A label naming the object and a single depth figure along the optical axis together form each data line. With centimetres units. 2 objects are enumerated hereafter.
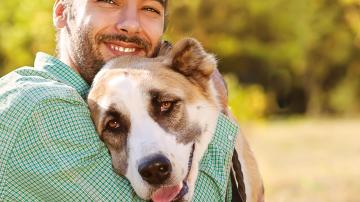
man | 260
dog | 283
